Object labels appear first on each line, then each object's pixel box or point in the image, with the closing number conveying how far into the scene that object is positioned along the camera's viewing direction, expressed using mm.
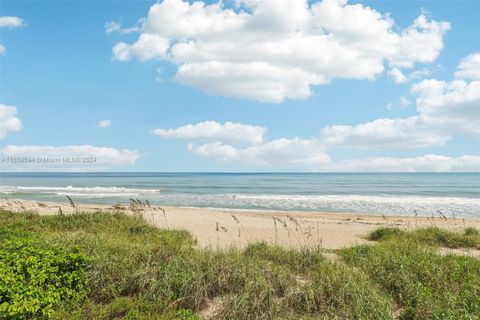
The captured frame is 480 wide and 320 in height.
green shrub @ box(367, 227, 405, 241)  15391
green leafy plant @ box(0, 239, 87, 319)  5914
